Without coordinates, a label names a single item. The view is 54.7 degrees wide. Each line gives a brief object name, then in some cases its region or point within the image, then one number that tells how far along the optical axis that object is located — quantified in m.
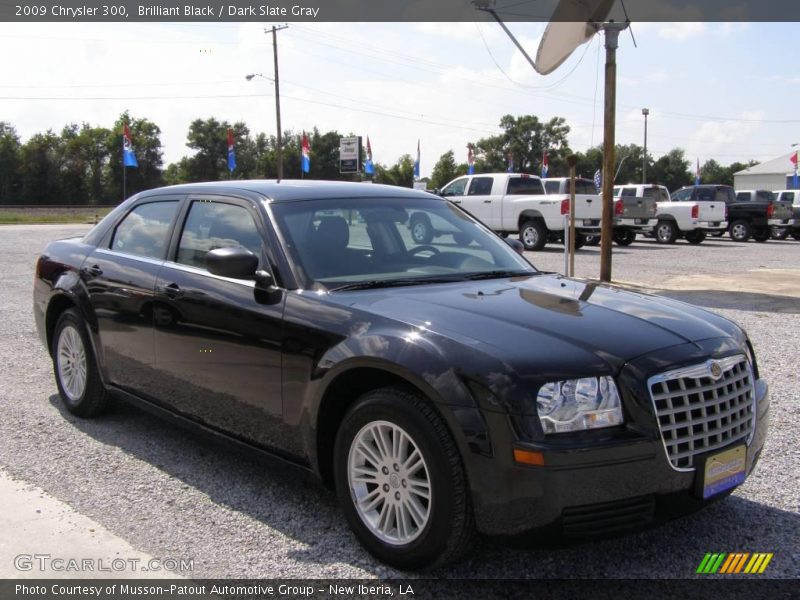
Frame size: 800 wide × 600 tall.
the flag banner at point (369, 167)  46.89
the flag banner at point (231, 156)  44.08
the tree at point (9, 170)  80.75
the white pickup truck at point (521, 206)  21.02
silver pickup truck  23.80
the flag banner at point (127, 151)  43.53
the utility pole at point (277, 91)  41.23
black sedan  2.81
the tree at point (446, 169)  86.44
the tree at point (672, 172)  98.94
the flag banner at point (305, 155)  40.44
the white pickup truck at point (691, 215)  25.45
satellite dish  14.05
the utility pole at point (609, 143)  13.42
